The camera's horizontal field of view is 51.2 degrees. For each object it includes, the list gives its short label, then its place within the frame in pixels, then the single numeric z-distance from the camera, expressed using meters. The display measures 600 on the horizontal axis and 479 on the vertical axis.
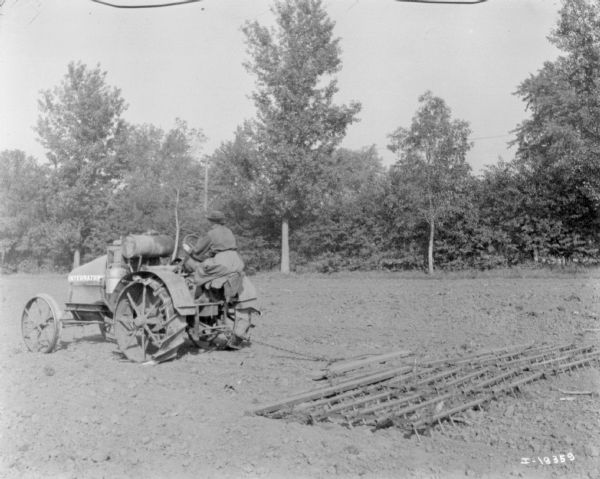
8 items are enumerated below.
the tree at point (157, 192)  28.02
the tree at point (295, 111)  26.12
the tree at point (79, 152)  28.52
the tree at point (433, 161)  22.05
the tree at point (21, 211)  30.77
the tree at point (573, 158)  21.70
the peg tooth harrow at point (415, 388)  4.92
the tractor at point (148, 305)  7.28
